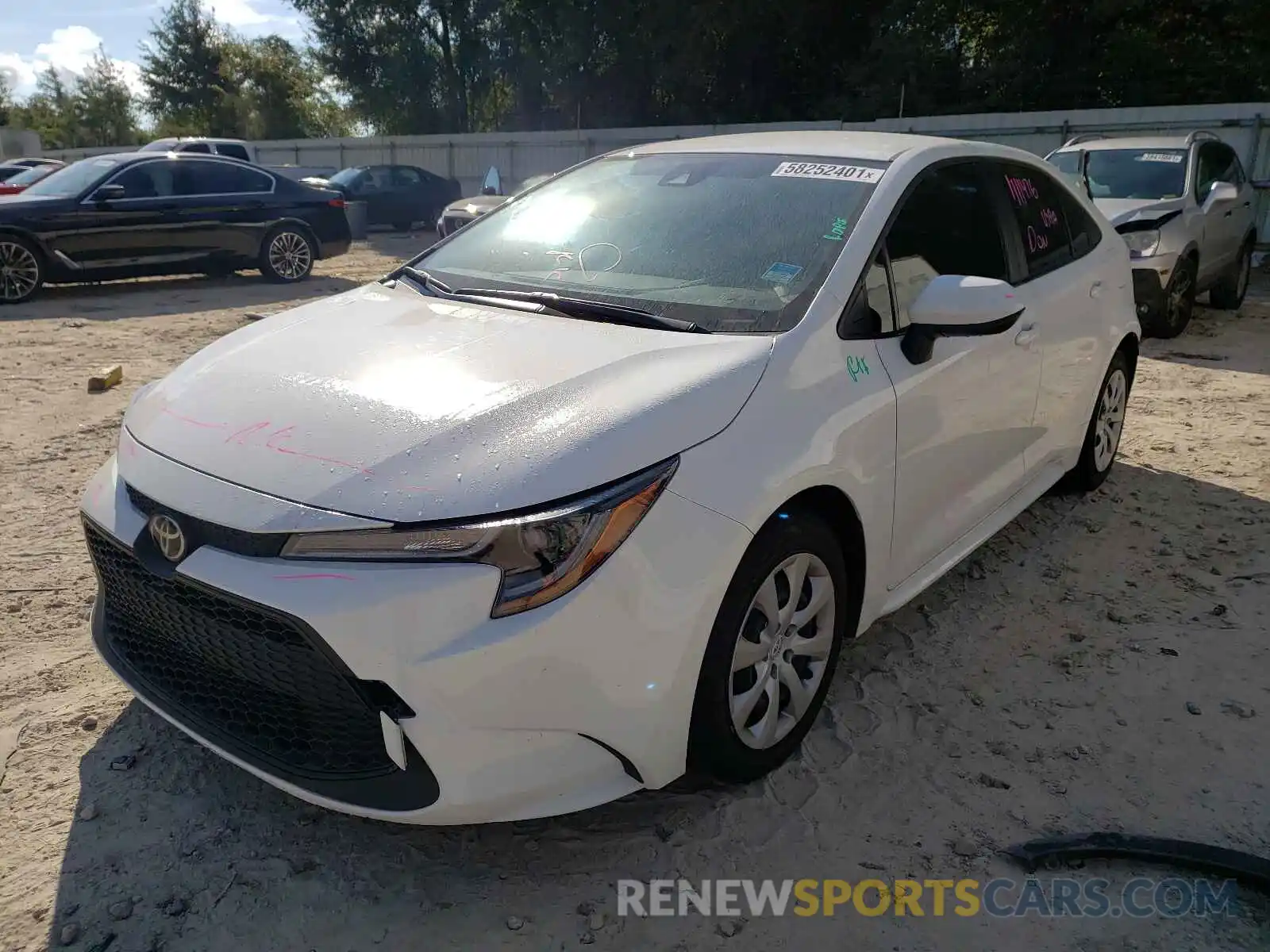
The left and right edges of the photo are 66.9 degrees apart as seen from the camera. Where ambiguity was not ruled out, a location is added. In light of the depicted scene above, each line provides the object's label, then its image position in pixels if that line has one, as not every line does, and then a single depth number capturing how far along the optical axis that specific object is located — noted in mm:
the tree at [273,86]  46750
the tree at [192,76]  47875
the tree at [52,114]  55781
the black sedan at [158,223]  9953
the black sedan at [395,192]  19656
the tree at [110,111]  54969
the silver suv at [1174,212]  8008
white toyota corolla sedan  1943
